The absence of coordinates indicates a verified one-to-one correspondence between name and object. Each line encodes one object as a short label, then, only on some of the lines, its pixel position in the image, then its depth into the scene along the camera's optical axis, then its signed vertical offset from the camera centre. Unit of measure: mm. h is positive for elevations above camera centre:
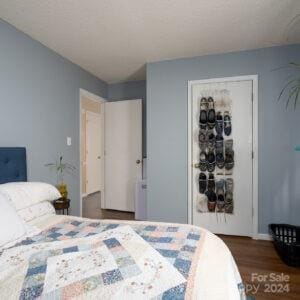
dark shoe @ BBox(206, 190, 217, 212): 2986 -693
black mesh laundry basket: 2133 -991
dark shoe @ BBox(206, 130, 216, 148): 2955 +120
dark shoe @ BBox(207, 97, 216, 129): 2945 +436
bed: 835 -527
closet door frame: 2789 +38
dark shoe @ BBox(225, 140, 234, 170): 2902 -90
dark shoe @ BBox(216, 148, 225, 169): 2936 -131
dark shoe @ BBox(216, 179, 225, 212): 2953 -621
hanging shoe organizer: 2920 -79
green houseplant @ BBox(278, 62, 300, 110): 2646 +712
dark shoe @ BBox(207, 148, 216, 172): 2969 -158
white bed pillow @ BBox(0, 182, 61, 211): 1596 -345
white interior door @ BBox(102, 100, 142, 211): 3932 -70
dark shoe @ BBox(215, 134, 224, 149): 2930 +92
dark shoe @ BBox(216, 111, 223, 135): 2930 +327
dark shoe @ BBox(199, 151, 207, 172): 2994 -187
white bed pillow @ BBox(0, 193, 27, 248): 1276 -458
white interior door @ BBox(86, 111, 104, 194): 5488 -101
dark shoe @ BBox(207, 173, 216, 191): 2982 -453
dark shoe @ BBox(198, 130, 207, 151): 2984 +120
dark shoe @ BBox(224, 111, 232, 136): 2901 +324
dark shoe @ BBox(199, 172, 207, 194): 3004 -457
